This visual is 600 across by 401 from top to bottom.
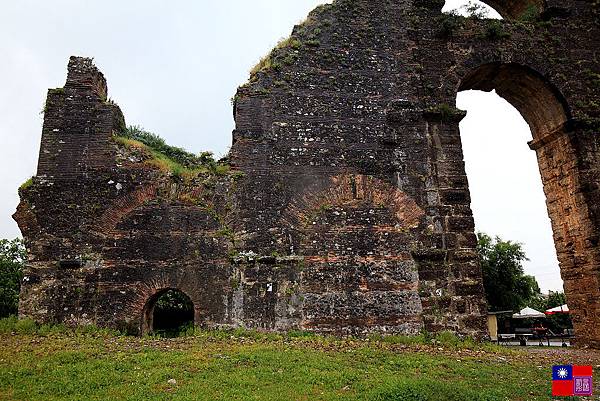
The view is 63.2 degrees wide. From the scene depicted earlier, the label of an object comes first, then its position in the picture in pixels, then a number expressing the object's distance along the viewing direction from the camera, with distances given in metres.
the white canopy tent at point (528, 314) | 22.89
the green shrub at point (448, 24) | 12.91
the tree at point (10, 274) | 23.08
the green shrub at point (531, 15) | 13.55
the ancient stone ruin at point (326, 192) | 10.34
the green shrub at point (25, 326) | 9.65
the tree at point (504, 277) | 29.28
